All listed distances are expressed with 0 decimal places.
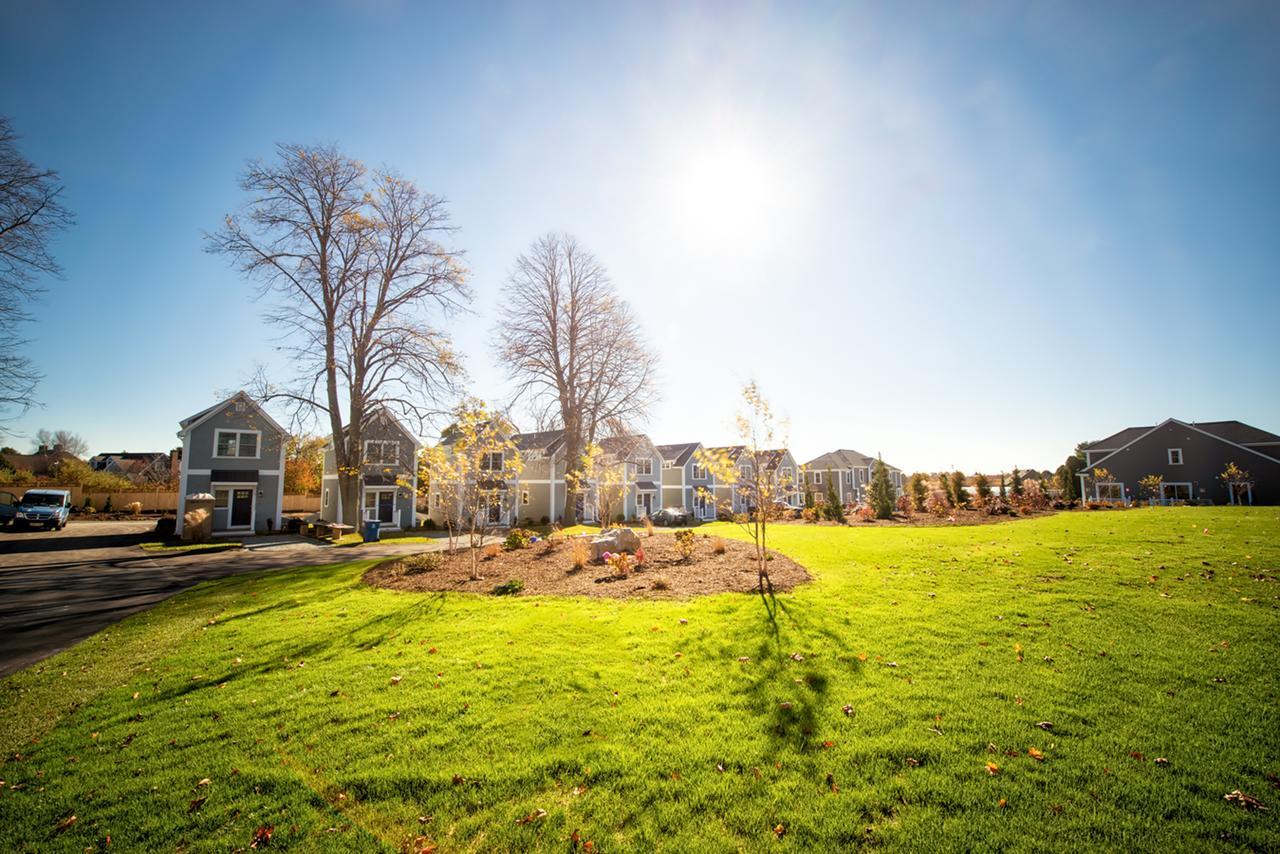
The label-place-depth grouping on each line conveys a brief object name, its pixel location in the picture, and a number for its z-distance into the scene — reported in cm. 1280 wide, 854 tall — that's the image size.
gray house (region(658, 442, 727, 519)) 5172
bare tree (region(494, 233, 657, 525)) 3030
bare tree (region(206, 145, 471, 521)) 2283
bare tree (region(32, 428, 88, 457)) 7444
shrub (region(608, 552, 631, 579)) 1266
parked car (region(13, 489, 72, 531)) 2930
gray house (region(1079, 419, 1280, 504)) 3105
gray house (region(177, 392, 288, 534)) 2834
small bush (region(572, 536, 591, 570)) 1415
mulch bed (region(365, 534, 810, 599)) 1098
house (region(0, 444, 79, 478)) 5686
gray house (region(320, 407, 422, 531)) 3247
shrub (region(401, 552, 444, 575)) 1441
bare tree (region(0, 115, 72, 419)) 1410
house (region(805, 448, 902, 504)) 6700
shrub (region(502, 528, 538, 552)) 1781
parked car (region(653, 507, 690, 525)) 3897
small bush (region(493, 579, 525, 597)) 1144
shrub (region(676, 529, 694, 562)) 1474
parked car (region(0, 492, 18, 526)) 3125
